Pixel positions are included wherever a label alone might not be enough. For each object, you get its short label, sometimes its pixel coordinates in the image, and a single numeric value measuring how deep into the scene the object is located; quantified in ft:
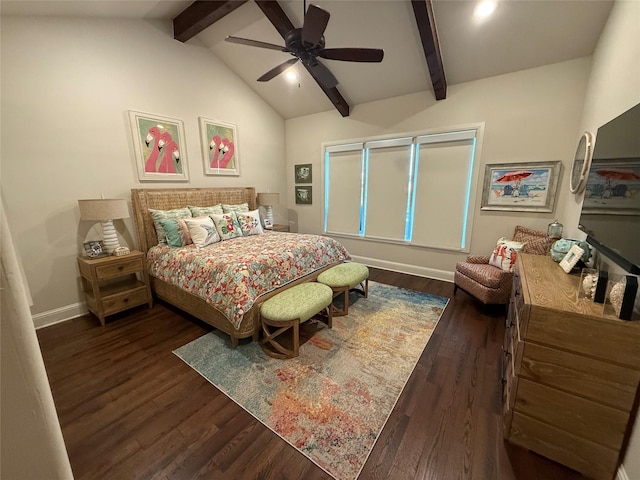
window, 11.51
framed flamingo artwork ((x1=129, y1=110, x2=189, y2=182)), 10.11
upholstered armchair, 8.84
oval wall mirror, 7.10
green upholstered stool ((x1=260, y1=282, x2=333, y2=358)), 6.76
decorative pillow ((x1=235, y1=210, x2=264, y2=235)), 11.49
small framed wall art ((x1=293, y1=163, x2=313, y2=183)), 15.98
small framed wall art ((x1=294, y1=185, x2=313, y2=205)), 16.30
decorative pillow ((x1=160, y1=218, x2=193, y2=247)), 9.87
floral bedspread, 7.15
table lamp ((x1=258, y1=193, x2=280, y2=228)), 14.51
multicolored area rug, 4.87
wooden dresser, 3.81
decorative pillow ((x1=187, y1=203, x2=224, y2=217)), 11.20
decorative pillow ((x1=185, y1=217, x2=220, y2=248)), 9.68
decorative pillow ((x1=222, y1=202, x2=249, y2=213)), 12.21
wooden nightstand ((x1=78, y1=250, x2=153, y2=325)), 8.36
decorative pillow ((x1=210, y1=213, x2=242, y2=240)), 10.58
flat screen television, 3.94
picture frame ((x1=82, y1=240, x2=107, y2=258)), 8.85
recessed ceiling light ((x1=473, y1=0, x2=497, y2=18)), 7.67
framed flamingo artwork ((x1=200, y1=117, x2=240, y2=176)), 12.25
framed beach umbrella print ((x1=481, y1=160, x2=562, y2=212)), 9.63
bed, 7.25
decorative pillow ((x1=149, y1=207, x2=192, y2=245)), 10.27
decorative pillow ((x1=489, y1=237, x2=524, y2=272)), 9.16
